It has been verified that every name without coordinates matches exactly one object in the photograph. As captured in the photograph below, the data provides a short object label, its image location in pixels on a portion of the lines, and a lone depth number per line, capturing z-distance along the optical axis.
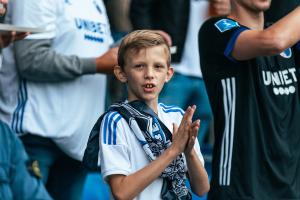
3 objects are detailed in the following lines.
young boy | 6.52
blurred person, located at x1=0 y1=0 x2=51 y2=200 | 6.68
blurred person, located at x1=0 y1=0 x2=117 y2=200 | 8.65
